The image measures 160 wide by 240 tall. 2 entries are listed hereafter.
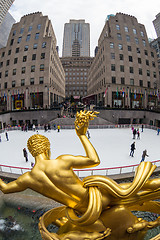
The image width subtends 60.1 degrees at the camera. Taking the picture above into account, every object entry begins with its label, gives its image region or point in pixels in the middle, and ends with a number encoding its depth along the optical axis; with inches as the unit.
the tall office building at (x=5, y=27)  4087.1
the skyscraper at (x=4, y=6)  4671.5
